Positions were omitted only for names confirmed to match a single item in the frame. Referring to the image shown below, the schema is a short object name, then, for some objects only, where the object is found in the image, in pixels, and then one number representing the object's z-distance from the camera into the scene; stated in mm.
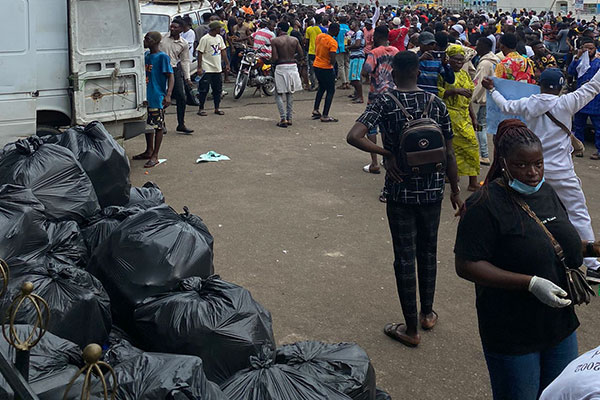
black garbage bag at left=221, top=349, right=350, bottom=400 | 2424
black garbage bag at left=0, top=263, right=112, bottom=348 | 2797
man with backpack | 3926
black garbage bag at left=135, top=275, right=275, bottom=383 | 2865
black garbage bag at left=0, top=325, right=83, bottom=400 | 2104
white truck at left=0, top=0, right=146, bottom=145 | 6523
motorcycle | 13016
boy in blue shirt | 8102
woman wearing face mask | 2594
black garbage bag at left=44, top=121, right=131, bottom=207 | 4691
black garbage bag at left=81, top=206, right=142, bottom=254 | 3744
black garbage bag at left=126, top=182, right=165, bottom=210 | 4540
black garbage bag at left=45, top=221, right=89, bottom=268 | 3391
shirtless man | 10266
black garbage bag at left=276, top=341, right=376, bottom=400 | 2650
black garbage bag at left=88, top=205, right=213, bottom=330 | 3260
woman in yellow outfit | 6879
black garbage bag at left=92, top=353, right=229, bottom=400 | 2146
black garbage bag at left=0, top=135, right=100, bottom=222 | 3986
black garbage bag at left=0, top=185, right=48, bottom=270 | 3182
